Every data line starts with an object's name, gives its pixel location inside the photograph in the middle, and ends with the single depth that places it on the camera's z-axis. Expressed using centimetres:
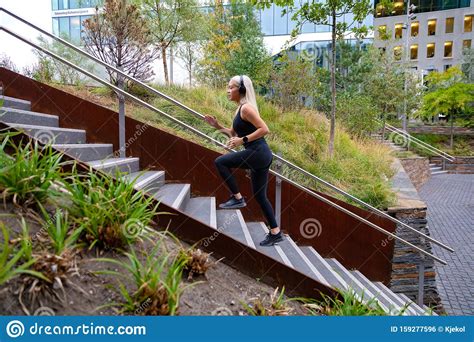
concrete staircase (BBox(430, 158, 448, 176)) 1285
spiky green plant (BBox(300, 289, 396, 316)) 218
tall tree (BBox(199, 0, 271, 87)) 666
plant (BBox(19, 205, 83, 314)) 166
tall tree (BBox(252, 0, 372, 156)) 593
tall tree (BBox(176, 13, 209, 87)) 803
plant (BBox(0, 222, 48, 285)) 156
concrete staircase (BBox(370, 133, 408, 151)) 1230
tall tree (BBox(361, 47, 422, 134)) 1216
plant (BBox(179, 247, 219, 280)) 212
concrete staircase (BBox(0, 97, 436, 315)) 323
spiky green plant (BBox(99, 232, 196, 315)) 175
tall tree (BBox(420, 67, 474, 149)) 1370
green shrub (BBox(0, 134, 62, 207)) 198
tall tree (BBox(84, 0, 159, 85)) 602
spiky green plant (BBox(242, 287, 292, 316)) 203
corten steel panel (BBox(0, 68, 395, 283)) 416
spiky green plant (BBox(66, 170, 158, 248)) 195
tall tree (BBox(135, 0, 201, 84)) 791
